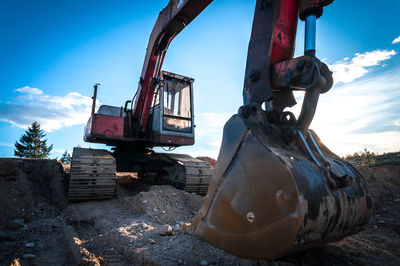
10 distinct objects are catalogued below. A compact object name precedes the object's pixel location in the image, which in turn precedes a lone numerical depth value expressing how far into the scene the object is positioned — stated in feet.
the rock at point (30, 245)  9.26
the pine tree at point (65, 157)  93.07
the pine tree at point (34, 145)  88.17
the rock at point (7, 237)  9.99
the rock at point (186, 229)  7.58
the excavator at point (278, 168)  4.41
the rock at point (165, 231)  8.22
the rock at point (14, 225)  11.50
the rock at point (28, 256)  8.16
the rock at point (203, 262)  5.62
